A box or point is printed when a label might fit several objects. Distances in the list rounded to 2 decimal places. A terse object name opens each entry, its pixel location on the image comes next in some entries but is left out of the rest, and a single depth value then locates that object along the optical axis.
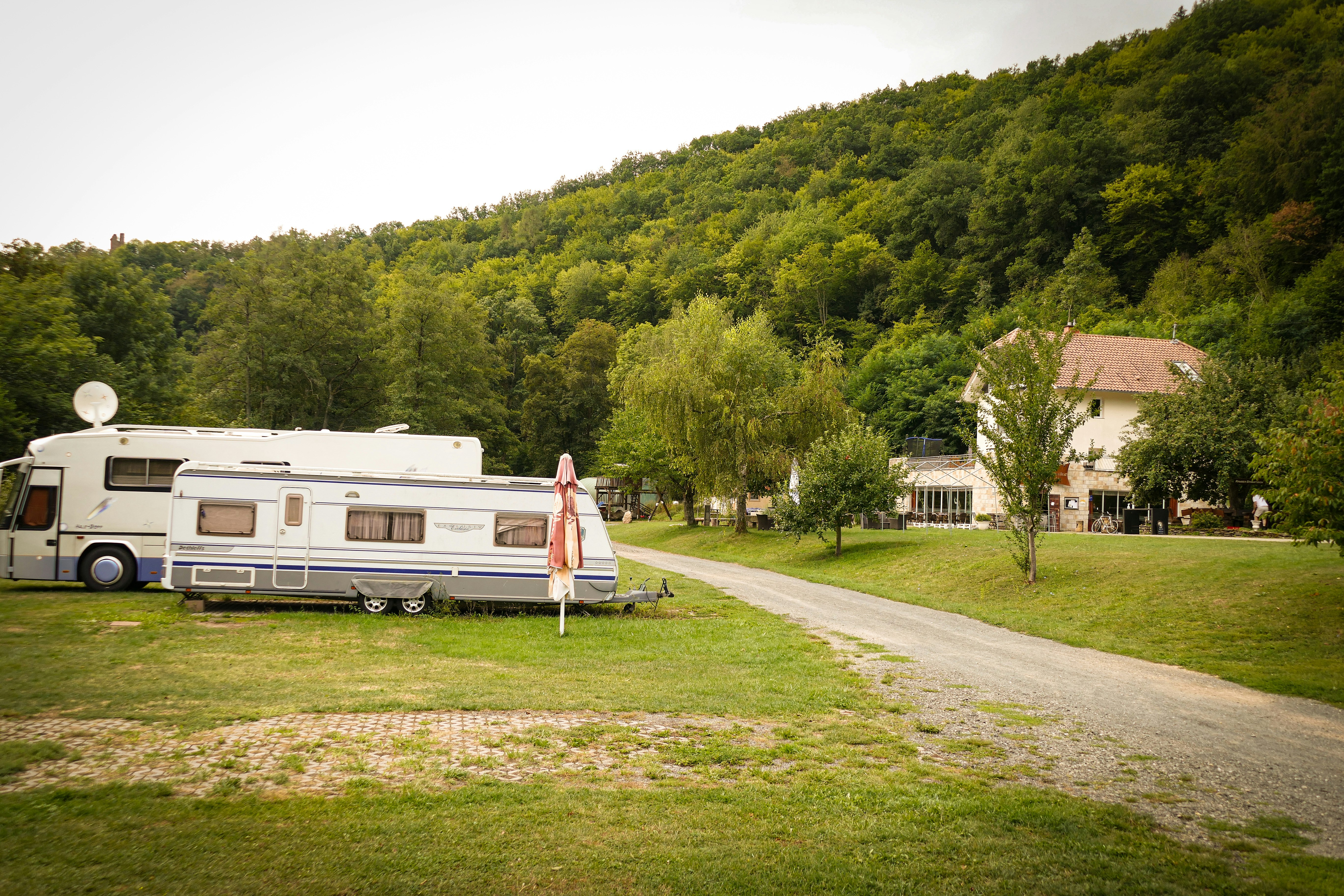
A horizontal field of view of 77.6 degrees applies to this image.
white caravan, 15.51
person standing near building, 28.81
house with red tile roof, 38.22
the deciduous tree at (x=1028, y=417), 18.89
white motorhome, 16.91
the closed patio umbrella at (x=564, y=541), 14.08
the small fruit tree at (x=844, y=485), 27.12
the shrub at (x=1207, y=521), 30.16
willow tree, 34.06
